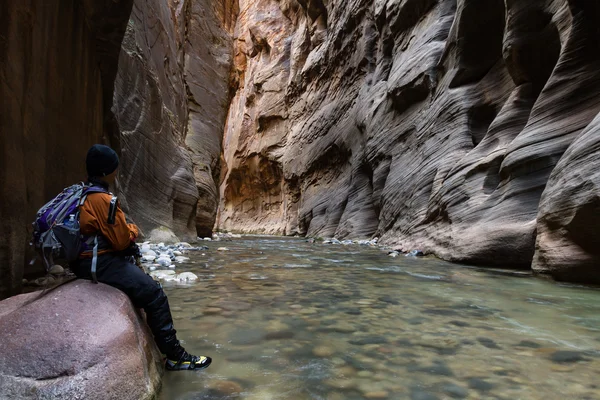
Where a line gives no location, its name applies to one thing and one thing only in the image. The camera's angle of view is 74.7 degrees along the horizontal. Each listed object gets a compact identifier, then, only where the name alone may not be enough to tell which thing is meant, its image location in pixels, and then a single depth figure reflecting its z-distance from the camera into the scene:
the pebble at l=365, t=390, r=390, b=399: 2.10
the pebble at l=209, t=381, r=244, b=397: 2.12
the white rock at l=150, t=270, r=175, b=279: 5.61
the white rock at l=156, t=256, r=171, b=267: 6.91
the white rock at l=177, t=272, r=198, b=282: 5.56
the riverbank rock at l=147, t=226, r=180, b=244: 11.23
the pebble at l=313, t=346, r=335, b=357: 2.73
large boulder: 1.69
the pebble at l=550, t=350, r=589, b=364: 2.58
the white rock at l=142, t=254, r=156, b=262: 7.15
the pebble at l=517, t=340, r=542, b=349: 2.86
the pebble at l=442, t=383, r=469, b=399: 2.10
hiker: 2.28
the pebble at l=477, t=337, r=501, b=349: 2.87
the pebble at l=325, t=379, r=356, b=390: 2.23
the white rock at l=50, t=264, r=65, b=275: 4.12
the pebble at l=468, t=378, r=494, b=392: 2.17
